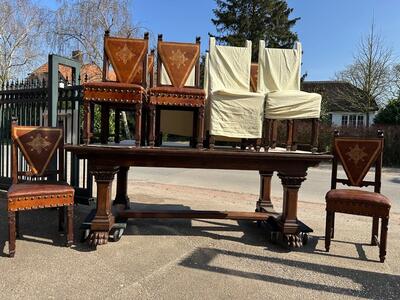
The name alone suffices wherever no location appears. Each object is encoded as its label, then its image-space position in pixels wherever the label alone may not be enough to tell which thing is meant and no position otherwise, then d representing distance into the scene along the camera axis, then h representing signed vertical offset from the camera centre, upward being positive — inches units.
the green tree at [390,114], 859.6 +49.1
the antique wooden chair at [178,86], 179.8 +21.1
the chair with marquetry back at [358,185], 171.5 -28.8
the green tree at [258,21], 1119.6 +333.1
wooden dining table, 177.0 -18.7
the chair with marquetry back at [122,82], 176.2 +21.7
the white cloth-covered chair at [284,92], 185.9 +19.9
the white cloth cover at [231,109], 183.8 +9.7
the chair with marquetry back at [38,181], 159.9 -30.3
